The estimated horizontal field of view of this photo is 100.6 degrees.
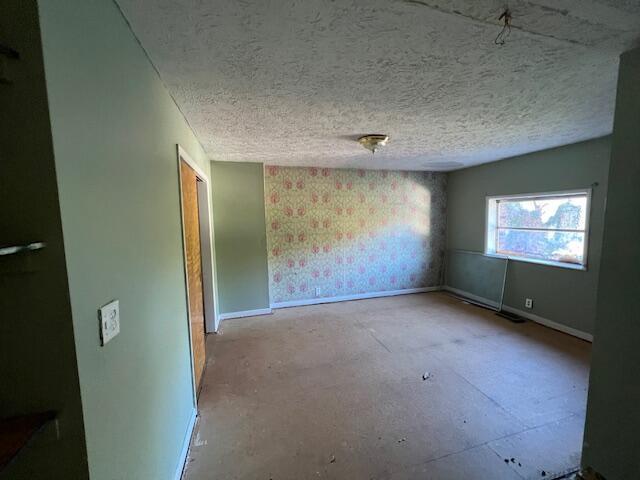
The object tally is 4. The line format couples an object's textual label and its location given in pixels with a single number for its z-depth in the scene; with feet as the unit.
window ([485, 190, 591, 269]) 10.26
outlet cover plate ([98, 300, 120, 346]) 2.67
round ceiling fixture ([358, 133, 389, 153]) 8.28
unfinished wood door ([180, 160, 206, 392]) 6.66
